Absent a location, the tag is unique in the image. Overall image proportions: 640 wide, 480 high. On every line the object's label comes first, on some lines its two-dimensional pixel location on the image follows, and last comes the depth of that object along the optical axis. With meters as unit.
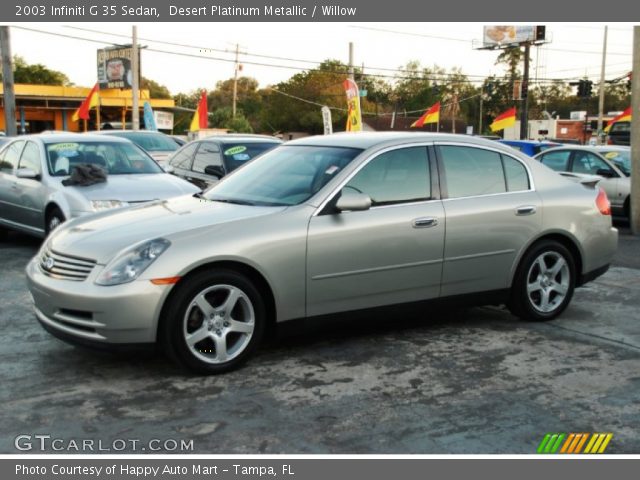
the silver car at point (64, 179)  8.91
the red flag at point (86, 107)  26.48
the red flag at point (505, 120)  23.16
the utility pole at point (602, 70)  47.59
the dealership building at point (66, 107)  48.69
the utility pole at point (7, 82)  21.25
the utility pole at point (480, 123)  89.88
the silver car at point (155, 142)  17.84
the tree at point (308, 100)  82.44
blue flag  31.31
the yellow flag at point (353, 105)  23.51
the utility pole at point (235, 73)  59.88
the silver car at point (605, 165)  13.34
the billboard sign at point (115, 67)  56.34
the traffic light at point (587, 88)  43.13
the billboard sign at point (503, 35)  75.00
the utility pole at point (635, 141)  11.78
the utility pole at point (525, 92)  43.06
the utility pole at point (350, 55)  41.17
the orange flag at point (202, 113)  24.03
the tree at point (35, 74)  77.19
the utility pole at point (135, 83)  36.78
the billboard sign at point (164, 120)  50.93
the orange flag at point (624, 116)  23.87
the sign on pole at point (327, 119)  24.45
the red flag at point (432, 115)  27.38
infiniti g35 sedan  4.67
